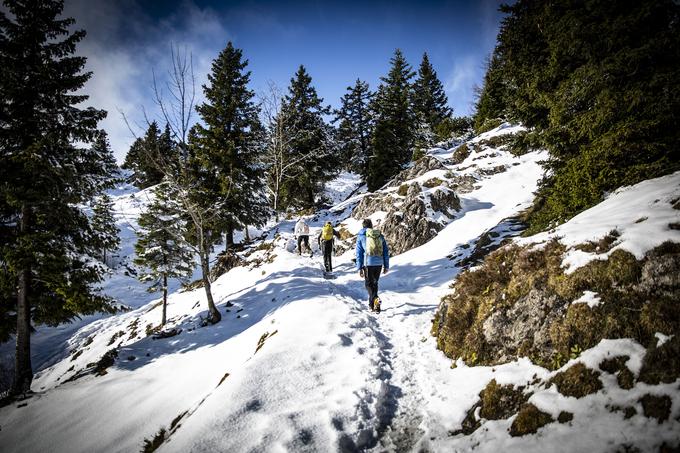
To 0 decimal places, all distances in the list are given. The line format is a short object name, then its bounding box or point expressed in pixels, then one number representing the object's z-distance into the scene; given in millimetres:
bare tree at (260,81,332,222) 21219
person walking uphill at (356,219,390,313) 8234
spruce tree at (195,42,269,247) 20500
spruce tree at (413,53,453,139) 41562
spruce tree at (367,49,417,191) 28875
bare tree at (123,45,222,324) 9555
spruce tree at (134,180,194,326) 16109
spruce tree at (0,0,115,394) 9375
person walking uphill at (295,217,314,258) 17203
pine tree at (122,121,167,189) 8930
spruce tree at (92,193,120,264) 11344
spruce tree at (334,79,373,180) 32769
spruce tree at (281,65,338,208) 25516
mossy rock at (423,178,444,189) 20469
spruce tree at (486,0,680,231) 5824
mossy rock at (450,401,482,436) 3554
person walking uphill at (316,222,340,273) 13289
